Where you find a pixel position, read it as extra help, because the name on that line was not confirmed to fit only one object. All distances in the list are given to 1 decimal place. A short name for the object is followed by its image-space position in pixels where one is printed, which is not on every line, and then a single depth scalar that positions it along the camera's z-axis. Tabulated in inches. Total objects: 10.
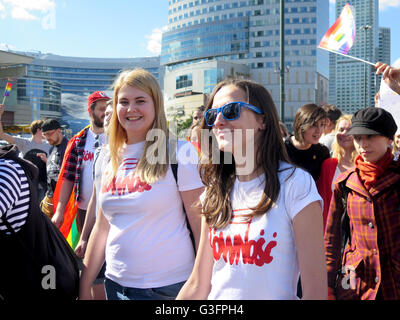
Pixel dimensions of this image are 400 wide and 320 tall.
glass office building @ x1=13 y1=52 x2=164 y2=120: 5600.4
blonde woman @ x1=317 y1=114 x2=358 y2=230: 162.2
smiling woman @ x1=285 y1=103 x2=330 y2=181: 173.9
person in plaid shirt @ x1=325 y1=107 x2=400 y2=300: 97.4
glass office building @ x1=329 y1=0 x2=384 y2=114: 2304.4
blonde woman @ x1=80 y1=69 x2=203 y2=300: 89.2
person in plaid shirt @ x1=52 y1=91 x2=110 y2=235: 154.7
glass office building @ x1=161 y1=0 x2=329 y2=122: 3882.9
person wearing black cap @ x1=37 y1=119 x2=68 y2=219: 196.9
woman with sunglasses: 64.7
